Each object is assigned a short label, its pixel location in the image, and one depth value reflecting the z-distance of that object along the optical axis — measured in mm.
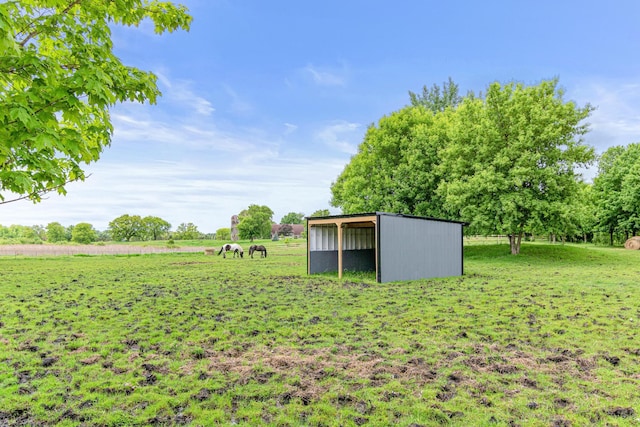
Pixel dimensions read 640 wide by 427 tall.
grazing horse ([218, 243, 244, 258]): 26328
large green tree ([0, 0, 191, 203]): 3133
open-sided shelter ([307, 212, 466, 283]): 12523
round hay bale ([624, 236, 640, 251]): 31000
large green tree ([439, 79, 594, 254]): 20516
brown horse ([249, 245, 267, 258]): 25848
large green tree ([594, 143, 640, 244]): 33094
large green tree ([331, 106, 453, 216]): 25516
